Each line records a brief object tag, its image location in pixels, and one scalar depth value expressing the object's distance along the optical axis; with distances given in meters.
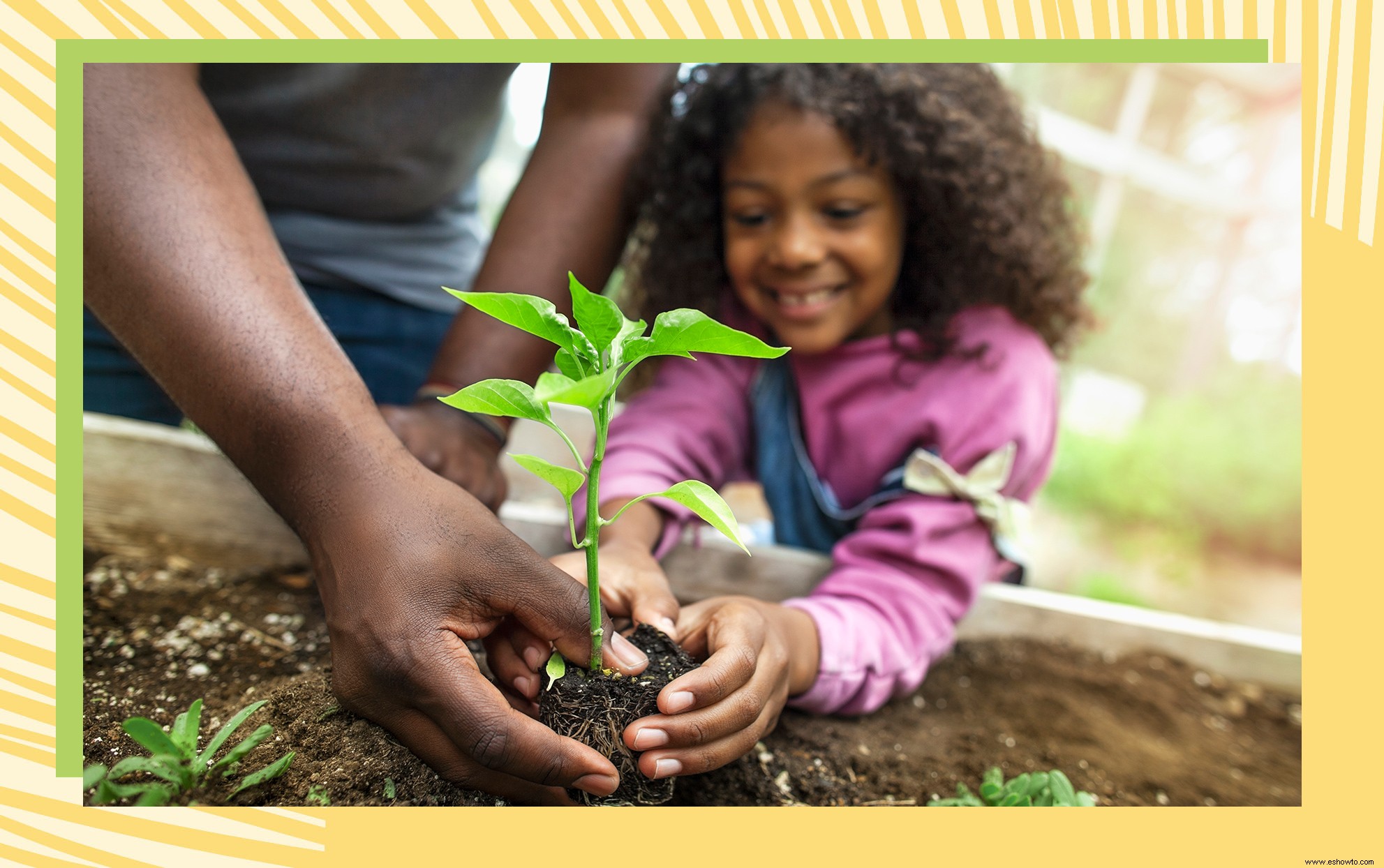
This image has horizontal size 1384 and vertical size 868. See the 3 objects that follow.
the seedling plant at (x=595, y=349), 0.36
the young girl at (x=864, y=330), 0.61
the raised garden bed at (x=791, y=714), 0.44
